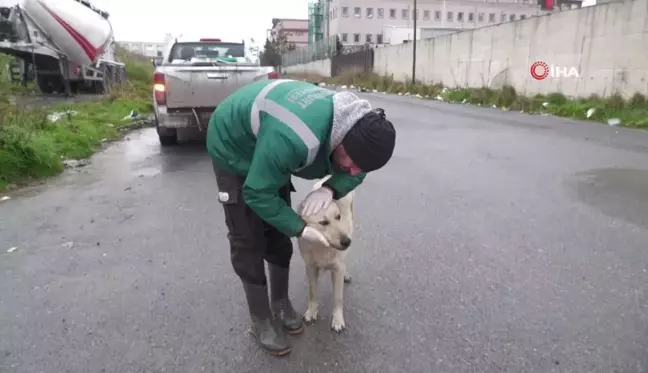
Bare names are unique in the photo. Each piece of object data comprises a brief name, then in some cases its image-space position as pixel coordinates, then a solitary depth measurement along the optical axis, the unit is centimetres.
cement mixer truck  1596
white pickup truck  804
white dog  250
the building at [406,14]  6769
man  211
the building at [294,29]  10342
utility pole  2658
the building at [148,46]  6344
